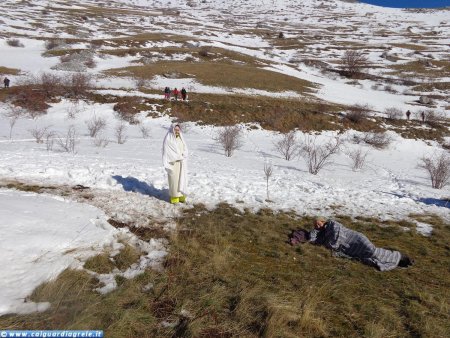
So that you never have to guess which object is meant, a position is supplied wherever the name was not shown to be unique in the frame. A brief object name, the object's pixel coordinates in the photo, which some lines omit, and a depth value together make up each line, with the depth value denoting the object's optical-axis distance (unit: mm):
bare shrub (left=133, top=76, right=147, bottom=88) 34031
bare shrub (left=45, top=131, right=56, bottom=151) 13847
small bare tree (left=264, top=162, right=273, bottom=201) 10133
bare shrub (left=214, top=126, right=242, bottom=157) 17800
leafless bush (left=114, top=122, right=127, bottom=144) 18203
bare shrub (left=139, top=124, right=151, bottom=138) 21009
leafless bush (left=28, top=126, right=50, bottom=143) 15489
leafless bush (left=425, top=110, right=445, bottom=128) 30000
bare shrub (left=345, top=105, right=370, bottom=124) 27938
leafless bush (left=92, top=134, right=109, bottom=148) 16328
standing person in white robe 8406
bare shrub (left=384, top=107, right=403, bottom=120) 31884
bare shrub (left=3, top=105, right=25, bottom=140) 21731
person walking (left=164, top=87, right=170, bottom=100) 27970
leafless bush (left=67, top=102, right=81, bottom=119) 23766
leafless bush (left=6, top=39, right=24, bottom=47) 48781
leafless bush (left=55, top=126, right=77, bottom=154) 13777
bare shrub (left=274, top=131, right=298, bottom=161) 18323
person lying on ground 6039
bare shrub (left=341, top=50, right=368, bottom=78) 57656
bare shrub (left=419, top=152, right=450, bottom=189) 14234
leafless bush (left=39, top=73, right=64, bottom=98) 26278
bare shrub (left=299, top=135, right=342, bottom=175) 14836
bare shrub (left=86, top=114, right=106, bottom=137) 19755
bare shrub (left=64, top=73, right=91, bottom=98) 26766
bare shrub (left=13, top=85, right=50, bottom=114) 23781
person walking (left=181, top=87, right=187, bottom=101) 27741
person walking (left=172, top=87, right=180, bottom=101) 27948
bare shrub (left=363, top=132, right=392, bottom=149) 24234
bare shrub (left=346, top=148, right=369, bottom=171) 17078
